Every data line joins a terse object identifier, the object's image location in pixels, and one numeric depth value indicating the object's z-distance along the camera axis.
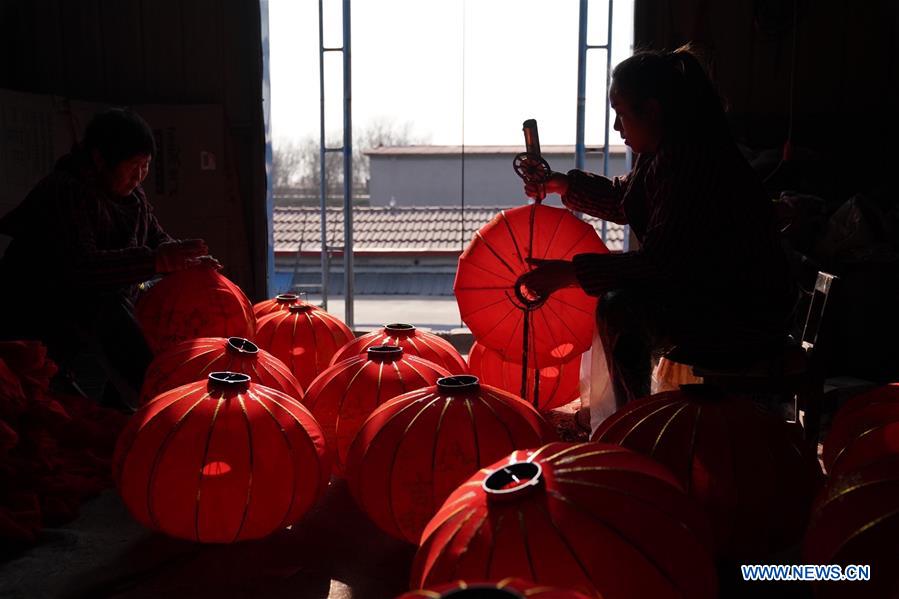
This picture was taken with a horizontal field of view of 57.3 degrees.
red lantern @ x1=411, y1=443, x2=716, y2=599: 1.52
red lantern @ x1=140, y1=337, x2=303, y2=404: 2.88
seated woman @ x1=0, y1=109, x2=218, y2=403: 3.23
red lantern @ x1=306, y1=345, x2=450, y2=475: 2.73
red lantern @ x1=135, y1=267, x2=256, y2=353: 3.44
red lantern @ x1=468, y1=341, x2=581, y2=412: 3.53
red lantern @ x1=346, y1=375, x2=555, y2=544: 2.23
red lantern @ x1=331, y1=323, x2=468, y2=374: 3.20
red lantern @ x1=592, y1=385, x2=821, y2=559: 2.10
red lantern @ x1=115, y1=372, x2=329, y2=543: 2.25
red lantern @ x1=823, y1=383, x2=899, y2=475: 2.07
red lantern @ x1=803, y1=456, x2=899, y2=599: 1.60
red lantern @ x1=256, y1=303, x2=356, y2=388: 3.50
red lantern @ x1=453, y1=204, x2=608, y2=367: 3.23
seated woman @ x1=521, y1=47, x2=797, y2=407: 2.56
